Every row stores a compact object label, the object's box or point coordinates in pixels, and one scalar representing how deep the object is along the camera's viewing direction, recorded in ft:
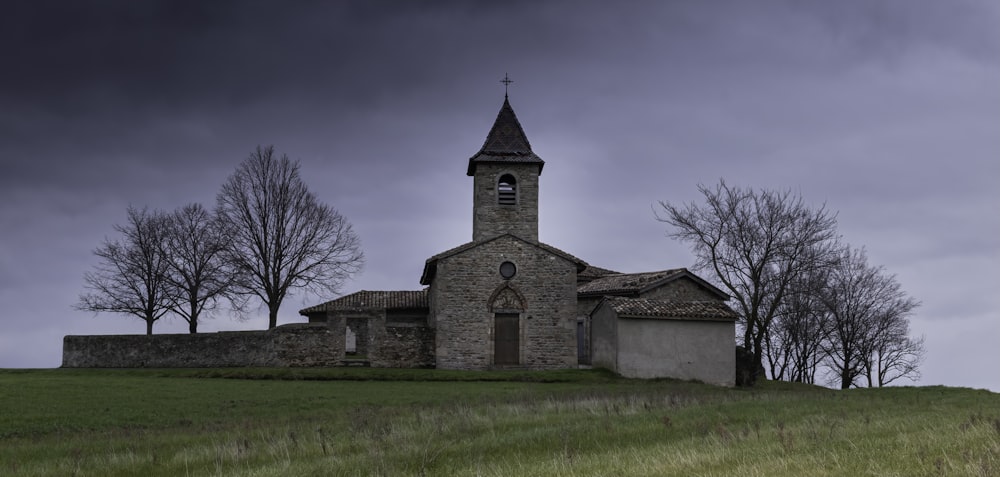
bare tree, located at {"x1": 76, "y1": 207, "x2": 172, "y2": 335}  152.97
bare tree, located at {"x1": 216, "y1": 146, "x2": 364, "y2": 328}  142.31
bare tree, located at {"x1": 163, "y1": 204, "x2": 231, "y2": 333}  151.02
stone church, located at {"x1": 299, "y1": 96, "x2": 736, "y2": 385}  110.22
